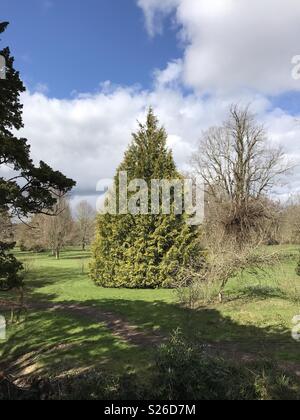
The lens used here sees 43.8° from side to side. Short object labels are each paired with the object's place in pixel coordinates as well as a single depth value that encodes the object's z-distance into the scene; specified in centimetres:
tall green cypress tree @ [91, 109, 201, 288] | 2256
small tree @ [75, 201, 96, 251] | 6712
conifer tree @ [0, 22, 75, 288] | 1062
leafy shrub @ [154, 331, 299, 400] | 773
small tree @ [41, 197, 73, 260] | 4719
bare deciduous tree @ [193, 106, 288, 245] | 3462
